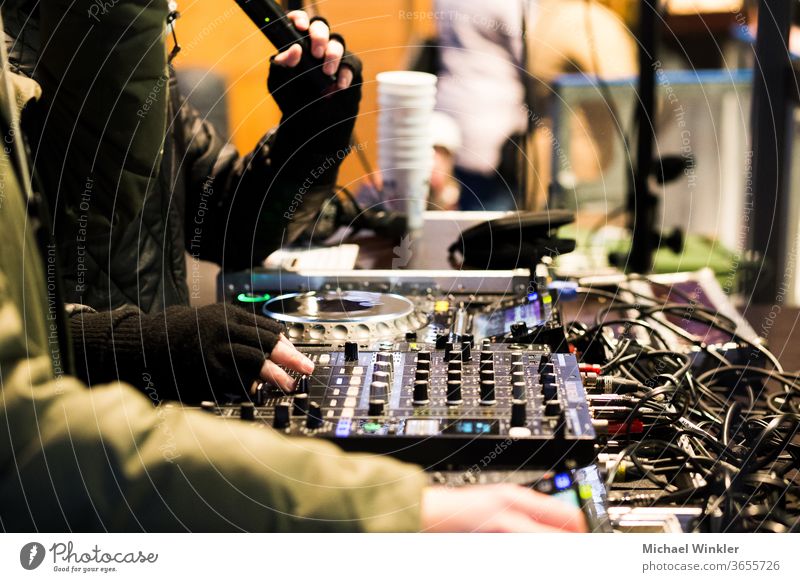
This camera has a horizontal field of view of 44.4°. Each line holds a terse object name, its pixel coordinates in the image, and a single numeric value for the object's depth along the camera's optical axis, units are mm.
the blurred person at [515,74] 3199
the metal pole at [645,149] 3244
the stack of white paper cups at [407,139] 1581
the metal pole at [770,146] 2525
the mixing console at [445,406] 856
